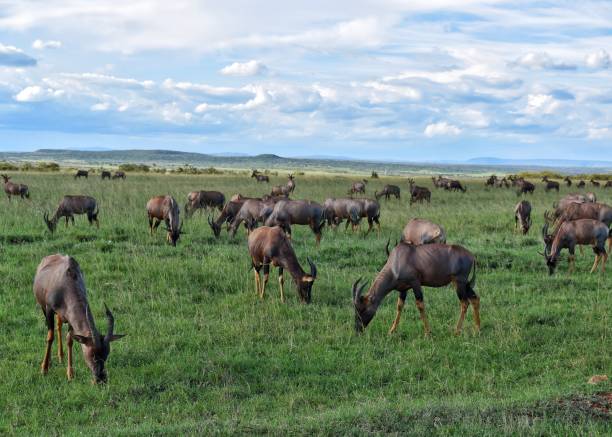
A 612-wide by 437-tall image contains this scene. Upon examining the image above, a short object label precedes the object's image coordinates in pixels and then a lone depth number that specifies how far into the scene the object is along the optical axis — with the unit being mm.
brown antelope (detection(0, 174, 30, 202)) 35406
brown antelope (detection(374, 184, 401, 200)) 42375
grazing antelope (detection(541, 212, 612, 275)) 17797
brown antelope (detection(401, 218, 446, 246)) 16750
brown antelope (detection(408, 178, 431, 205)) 39719
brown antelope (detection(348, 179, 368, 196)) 46750
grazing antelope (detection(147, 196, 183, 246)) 20750
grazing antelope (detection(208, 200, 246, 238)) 24000
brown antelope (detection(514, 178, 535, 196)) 50062
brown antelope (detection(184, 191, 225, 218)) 29408
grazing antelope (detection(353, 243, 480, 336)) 12102
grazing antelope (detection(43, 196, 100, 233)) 23938
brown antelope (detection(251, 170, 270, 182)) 59162
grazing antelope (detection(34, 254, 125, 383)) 9367
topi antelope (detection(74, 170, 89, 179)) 59119
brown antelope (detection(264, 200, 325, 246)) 22156
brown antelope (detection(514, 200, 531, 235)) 24984
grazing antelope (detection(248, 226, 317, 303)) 14023
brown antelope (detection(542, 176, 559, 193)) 55531
